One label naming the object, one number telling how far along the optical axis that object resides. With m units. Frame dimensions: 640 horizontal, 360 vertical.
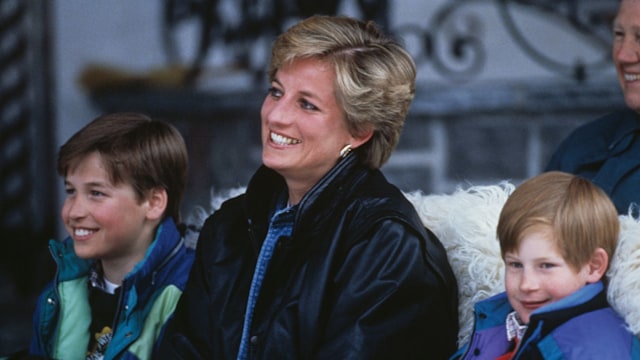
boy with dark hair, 6.12
